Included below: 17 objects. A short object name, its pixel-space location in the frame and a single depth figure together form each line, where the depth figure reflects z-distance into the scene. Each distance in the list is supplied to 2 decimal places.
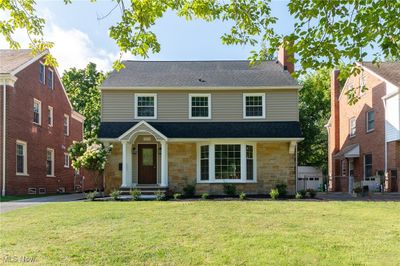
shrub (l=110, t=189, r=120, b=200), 17.17
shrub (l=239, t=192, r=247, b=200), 16.54
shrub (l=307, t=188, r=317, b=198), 17.94
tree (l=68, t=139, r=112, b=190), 19.28
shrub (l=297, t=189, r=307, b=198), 17.74
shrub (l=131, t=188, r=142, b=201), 17.08
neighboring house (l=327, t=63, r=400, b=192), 21.38
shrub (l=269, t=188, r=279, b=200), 17.06
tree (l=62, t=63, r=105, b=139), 38.66
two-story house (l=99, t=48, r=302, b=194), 19.81
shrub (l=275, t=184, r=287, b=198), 18.62
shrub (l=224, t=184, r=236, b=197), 18.73
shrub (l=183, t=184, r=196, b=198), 18.95
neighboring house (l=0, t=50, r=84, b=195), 20.62
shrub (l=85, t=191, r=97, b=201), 17.05
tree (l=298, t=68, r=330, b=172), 35.91
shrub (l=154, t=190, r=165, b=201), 16.73
